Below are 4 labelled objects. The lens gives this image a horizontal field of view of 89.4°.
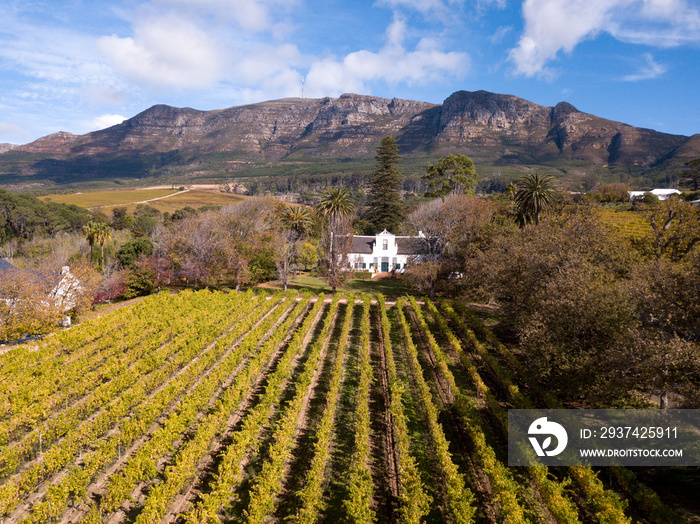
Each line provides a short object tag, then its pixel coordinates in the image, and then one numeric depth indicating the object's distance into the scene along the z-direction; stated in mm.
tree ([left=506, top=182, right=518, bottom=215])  61938
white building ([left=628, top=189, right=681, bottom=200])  91856
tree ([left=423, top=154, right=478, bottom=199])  61000
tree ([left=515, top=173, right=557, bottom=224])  41562
